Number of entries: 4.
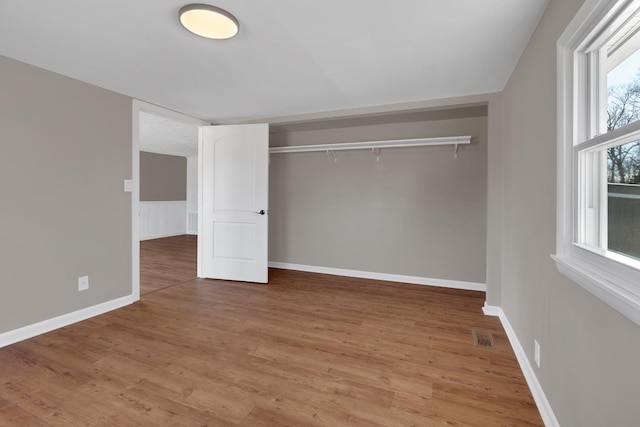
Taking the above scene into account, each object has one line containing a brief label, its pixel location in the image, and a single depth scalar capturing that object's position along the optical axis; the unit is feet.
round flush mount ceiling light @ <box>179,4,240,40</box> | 5.49
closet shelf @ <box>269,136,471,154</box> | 11.96
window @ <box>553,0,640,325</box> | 3.33
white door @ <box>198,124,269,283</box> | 12.90
